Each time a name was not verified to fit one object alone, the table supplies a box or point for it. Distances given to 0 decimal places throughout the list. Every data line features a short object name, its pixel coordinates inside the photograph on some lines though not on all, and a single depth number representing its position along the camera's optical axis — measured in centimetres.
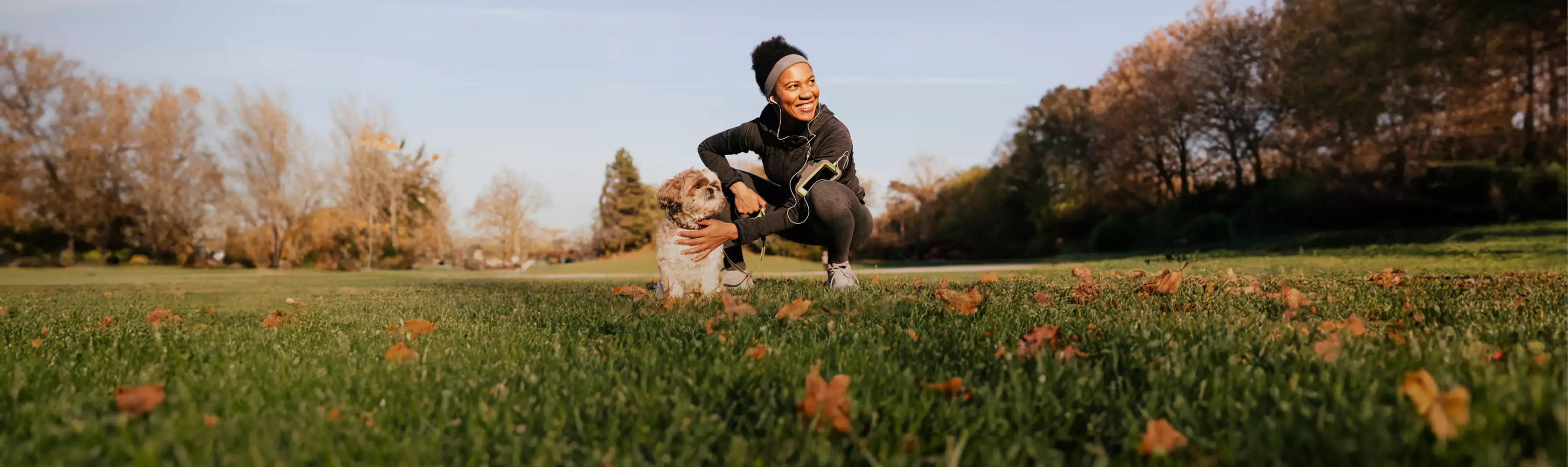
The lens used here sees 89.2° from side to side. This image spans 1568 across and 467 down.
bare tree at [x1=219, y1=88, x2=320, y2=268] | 3322
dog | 468
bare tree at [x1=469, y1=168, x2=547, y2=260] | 4988
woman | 529
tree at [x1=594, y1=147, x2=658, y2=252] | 4878
